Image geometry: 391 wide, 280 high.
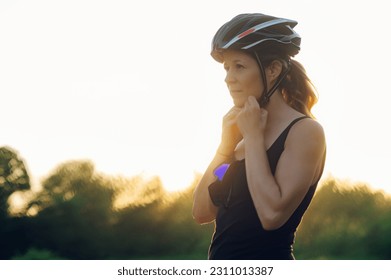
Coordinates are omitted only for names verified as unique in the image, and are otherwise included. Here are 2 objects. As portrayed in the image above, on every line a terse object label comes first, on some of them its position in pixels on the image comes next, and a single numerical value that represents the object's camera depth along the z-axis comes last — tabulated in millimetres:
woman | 5383
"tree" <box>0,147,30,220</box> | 28203
